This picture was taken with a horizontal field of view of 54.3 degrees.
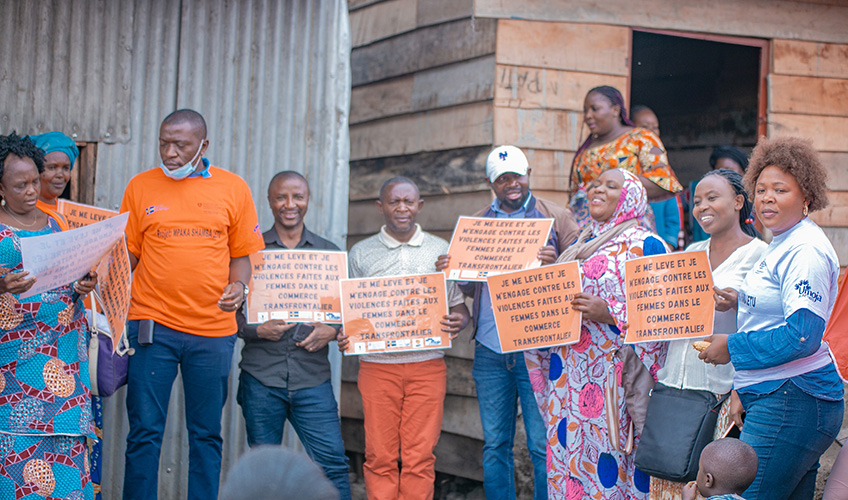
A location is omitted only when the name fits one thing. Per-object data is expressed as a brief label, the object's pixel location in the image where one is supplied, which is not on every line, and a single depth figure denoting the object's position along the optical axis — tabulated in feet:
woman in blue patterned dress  12.17
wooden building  18.63
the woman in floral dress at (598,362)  13.12
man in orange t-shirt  14.34
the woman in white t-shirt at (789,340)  9.95
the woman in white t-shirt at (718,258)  11.94
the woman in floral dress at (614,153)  16.99
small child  9.68
